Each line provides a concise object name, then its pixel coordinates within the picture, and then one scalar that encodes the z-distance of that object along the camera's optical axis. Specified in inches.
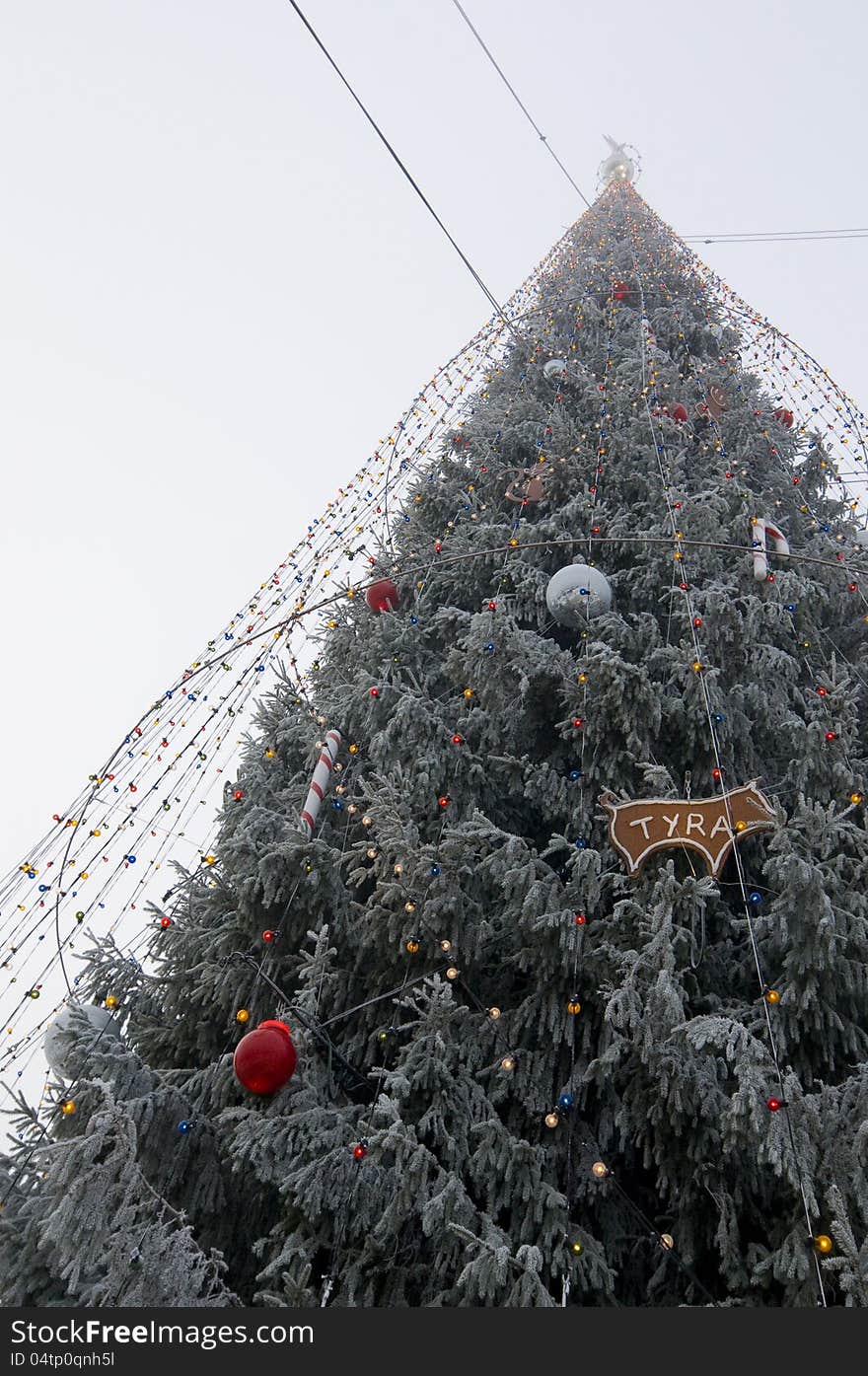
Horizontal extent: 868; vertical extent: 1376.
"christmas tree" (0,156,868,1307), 116.6
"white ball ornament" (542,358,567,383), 316.2
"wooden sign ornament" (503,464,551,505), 245.3
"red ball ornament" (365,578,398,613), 231.3
